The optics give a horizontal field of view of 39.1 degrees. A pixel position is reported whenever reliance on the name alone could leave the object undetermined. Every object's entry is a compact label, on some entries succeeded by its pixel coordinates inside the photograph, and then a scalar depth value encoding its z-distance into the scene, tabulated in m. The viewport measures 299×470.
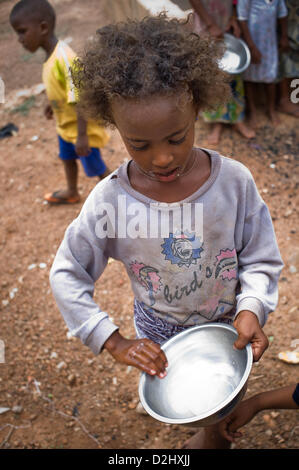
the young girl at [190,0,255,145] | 3.27
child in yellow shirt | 2.64
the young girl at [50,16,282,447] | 1.05
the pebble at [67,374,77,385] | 2.31
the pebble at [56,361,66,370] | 2.39
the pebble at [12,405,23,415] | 2.23
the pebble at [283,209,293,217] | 3.02
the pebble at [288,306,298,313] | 2.45
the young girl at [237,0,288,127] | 3.31
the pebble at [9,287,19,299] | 2.83
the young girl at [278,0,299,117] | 3.44
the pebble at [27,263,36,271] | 3.01
